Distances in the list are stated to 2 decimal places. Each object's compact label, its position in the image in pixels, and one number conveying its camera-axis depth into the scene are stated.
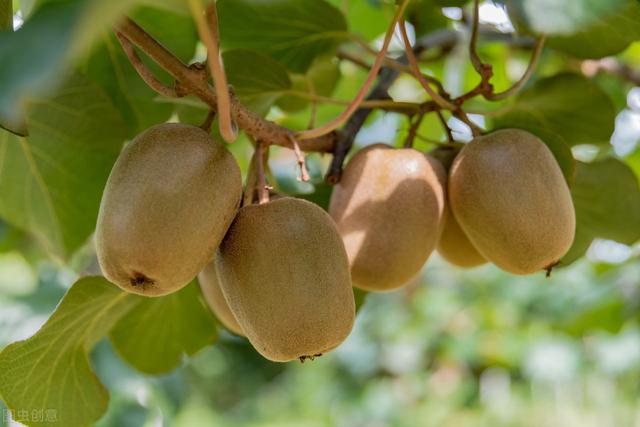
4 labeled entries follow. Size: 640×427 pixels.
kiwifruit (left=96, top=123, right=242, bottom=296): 0.71
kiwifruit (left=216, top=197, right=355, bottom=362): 0.73
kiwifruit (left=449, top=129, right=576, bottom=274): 0.78
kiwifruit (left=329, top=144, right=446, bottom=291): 0.80
